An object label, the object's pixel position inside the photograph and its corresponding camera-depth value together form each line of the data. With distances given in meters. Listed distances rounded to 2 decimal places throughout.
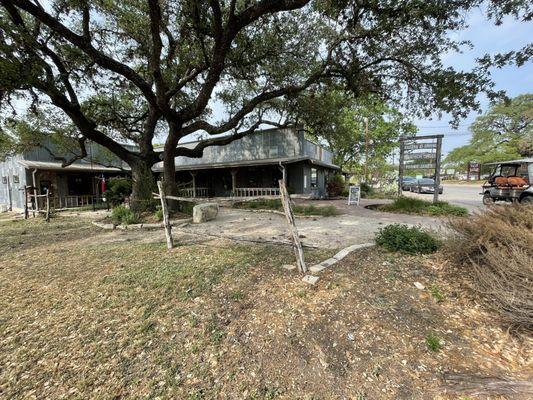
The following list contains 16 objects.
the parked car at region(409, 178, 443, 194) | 23.56
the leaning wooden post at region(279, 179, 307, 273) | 3.72
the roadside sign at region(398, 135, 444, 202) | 10.45
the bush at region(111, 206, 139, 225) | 8.26
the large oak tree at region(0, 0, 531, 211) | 5.79
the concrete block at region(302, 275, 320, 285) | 3.42
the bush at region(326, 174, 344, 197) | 19.19
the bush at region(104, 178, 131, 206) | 13.32
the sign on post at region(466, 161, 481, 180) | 38.78
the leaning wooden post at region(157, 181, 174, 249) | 5.36
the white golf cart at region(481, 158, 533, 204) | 10.65
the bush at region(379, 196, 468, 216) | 8.87
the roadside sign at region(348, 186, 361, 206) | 13.11
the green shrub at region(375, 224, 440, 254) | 4.41
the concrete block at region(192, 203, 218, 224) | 8.73
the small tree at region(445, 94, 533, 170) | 32.72
